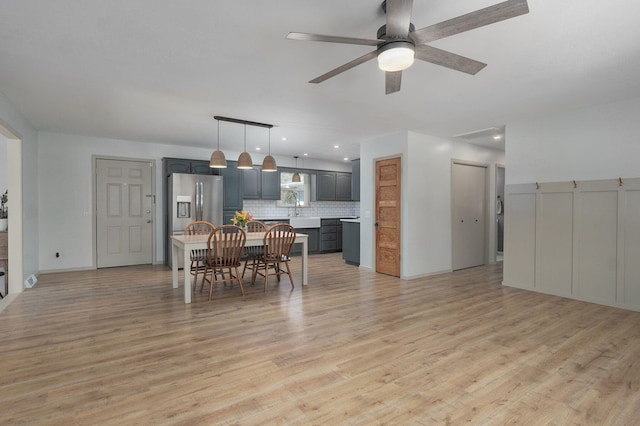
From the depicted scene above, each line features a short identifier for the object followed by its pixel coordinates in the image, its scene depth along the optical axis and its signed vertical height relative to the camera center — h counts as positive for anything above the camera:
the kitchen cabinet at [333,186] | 8.28 +0.53
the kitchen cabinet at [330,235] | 7.95 -0.71
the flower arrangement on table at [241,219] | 4.46 -0.18
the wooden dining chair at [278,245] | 4.39 -0.54
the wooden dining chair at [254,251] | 4.71 -0.67
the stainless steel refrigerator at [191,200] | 5.92 +0.12
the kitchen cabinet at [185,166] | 6.16 +0.78
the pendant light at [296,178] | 7.78 +0.68
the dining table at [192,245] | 3.77 -0.49
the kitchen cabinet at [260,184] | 7.21 +0.50
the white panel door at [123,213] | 5.93 -0.12
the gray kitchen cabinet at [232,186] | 6.70 +0.43
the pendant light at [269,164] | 5.04 +0.66
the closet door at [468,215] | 5.84 -0.17
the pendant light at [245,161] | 4.81 +0.67
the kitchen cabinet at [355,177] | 6.86 +0.63
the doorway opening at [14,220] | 4.23 -0.18
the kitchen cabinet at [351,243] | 6.31 -0.74
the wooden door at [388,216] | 5.36 -0.17
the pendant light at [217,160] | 4.65 +0.67
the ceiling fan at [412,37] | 1.64 +0.98
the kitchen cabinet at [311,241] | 7.57 -0.84
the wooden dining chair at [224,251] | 3.93 -0.56
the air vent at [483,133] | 4.98 +1.19
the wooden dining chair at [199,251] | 4.16 -0.62
